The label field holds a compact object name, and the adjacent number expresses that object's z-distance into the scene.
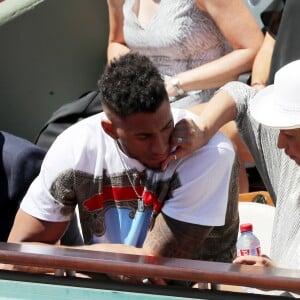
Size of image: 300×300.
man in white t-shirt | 13.72
